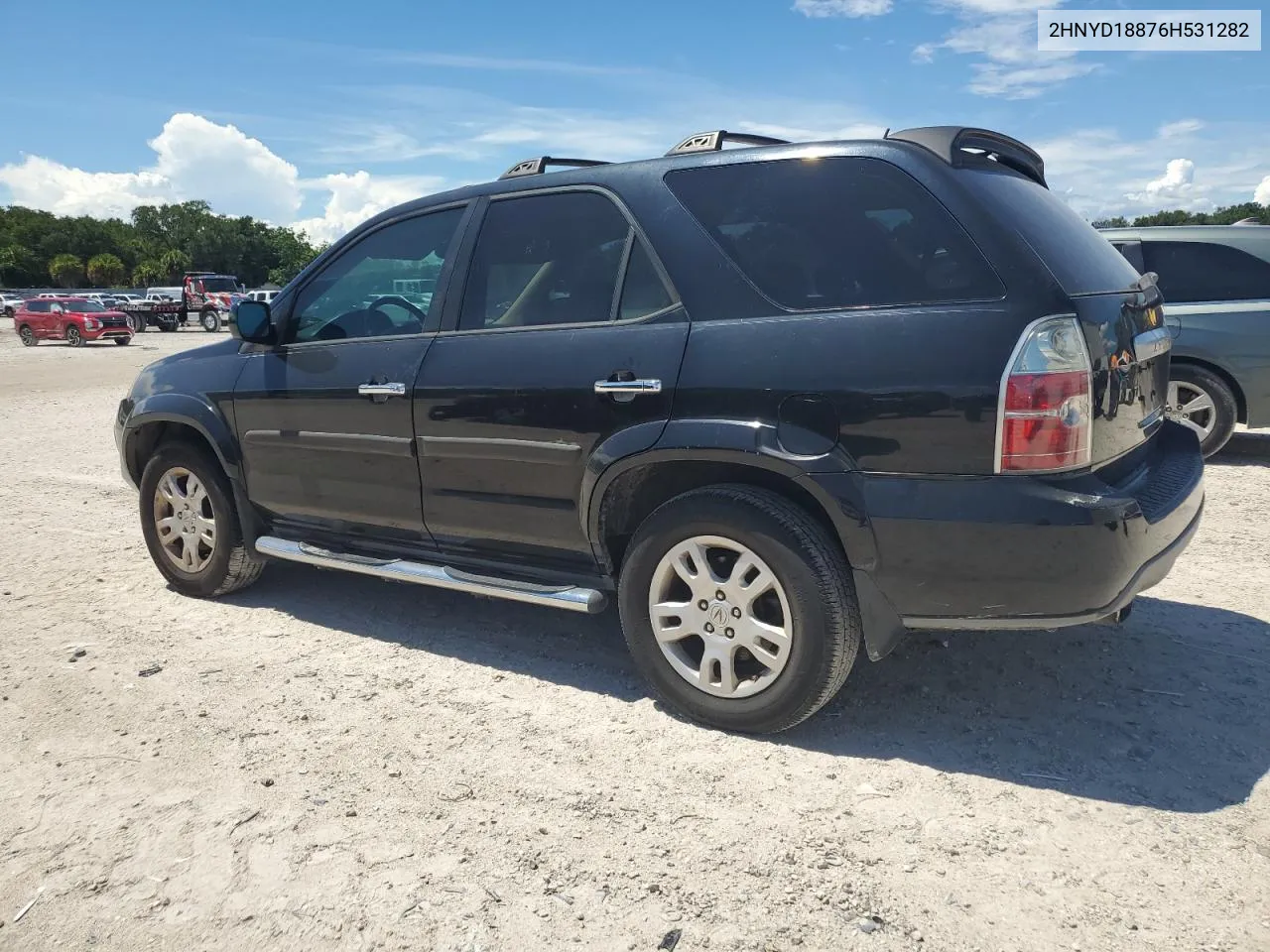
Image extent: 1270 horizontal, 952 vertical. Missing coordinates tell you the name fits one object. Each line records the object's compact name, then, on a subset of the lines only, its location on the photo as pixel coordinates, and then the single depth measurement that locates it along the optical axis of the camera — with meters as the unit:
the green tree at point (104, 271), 89.31
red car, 30.98
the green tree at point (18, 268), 83.12
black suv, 2.80
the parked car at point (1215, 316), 7.36
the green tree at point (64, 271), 84.79
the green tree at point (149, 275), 92.19
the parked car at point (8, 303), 54.12
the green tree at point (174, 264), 97.19
